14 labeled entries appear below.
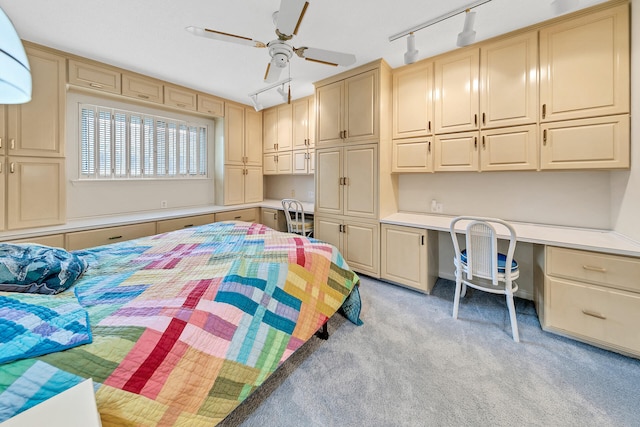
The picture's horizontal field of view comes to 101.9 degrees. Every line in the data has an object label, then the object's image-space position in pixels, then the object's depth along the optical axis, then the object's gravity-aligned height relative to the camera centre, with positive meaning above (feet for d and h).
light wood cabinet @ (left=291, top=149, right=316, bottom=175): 13.60 +2.70
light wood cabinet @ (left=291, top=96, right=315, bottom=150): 13.44 +4.77
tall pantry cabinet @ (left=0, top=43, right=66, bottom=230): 7.90 +1.94
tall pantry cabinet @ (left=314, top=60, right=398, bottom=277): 10.01 +2.11
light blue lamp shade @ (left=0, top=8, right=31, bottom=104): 2.28 +1.40
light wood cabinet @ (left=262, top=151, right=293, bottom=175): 14.60 +2.88
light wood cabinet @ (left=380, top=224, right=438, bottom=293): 9.21 -1.63
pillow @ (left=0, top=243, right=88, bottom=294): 3.95 -0.93
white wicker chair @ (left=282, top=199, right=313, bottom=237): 12.39 -0.54
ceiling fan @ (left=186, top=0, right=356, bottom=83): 4.88 +3.96
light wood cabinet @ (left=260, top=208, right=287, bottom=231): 14.17 -0.37
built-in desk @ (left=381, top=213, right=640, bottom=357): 5.82 -1.79
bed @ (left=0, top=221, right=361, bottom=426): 2.85 -1.60
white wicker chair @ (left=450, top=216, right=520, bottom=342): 6.83 -1.31
